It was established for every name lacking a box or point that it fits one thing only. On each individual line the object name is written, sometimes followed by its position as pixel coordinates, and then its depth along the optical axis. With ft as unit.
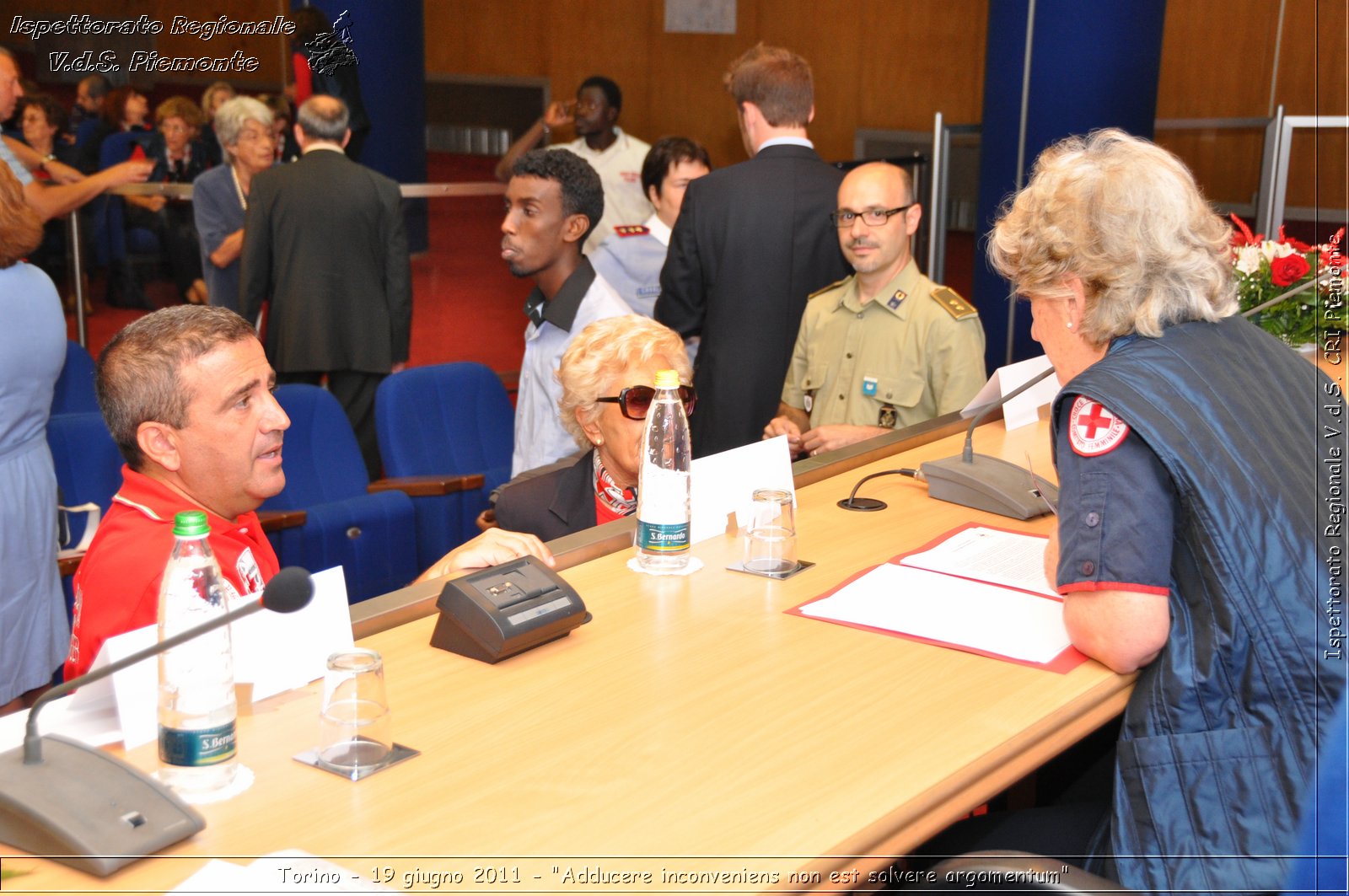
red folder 6.12
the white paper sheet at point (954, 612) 6.42
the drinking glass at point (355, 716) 5.15
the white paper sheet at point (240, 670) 5.11
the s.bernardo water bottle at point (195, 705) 4.84
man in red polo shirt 6.75
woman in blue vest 5.53
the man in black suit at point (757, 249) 13.97
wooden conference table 4.51
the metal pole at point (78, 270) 20.22
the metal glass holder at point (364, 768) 5.05
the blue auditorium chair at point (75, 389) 14.70
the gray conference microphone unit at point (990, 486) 8.47
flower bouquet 12.05
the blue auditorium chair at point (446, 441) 13.17
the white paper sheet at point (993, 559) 7.29
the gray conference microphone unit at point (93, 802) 4.34
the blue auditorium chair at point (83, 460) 12.16
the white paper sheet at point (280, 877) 4.16
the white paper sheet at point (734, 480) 7.85
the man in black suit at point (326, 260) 16.10
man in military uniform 11.50
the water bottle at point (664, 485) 7.23
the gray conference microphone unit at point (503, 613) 6.11
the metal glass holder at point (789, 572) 7.31
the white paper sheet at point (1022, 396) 9.86
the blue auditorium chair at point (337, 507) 12.35
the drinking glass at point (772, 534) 7.36
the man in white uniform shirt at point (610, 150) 22.03
